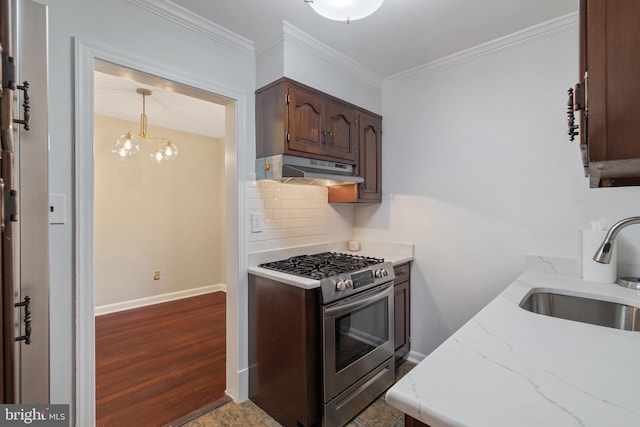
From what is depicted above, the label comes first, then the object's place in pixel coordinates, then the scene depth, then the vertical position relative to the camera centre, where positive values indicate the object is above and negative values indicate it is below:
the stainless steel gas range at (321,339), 1.77 -0.81
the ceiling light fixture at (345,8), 1.35 +0.92
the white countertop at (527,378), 0.62 -0.41
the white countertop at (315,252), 1.82 -0.36
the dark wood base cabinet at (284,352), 1.75 -0.87
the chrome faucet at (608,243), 1.21 -0.13
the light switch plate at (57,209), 1.42 +0.01
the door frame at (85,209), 1.48 +0.01
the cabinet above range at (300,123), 2.05 +0.64
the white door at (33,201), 0.91 +0.03
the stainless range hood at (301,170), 2.02 +0.29
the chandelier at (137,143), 3.26 +0.75
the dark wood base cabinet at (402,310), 2.50 -0.84
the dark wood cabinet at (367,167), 2.62 +0.40
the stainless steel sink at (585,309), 1.37 -0.48
